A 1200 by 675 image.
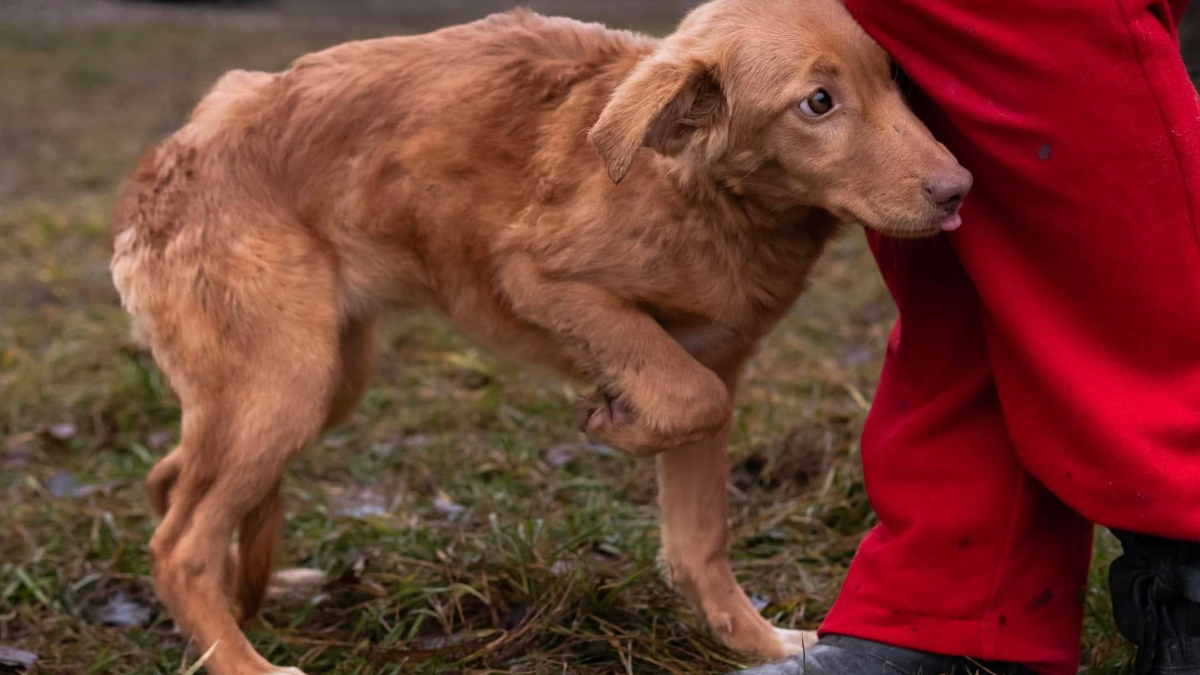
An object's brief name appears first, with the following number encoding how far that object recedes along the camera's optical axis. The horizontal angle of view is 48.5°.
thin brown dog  2.70
